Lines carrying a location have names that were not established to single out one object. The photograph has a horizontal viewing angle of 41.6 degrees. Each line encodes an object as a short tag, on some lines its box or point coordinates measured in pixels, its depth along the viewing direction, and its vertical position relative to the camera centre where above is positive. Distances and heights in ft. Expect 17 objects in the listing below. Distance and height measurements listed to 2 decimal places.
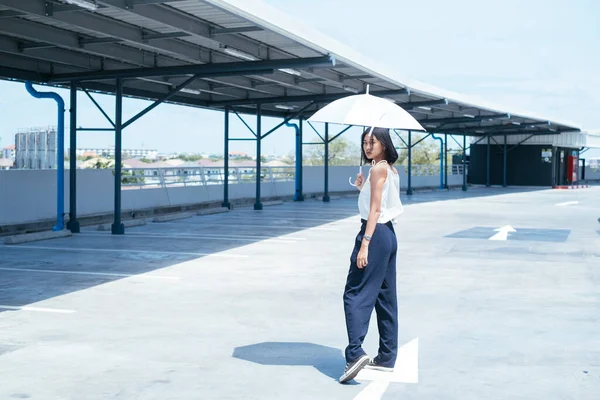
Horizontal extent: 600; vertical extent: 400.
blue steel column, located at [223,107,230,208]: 77.82 +0.53
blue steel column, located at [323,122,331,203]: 90.35 -0.55
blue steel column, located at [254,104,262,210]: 76.43 +1.56
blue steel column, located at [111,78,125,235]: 50.47 +0.75
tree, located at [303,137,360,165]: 344.32 +8.89
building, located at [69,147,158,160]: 328.70 +6.80
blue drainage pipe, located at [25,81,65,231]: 50.60 +1.34
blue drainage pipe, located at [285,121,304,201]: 91.54 +0.66
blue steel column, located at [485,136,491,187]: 158.22 -0.04
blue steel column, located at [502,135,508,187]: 154.34 +1.21
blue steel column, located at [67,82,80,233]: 51.72 +0.79
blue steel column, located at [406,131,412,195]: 113.12 +0.64
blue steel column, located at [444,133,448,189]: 137.12 +3.53
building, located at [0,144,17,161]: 159.14 +2.98
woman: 16.96 -1.94
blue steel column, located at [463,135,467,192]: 136.99 +0.70
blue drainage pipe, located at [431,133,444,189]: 142.35 +0.79
